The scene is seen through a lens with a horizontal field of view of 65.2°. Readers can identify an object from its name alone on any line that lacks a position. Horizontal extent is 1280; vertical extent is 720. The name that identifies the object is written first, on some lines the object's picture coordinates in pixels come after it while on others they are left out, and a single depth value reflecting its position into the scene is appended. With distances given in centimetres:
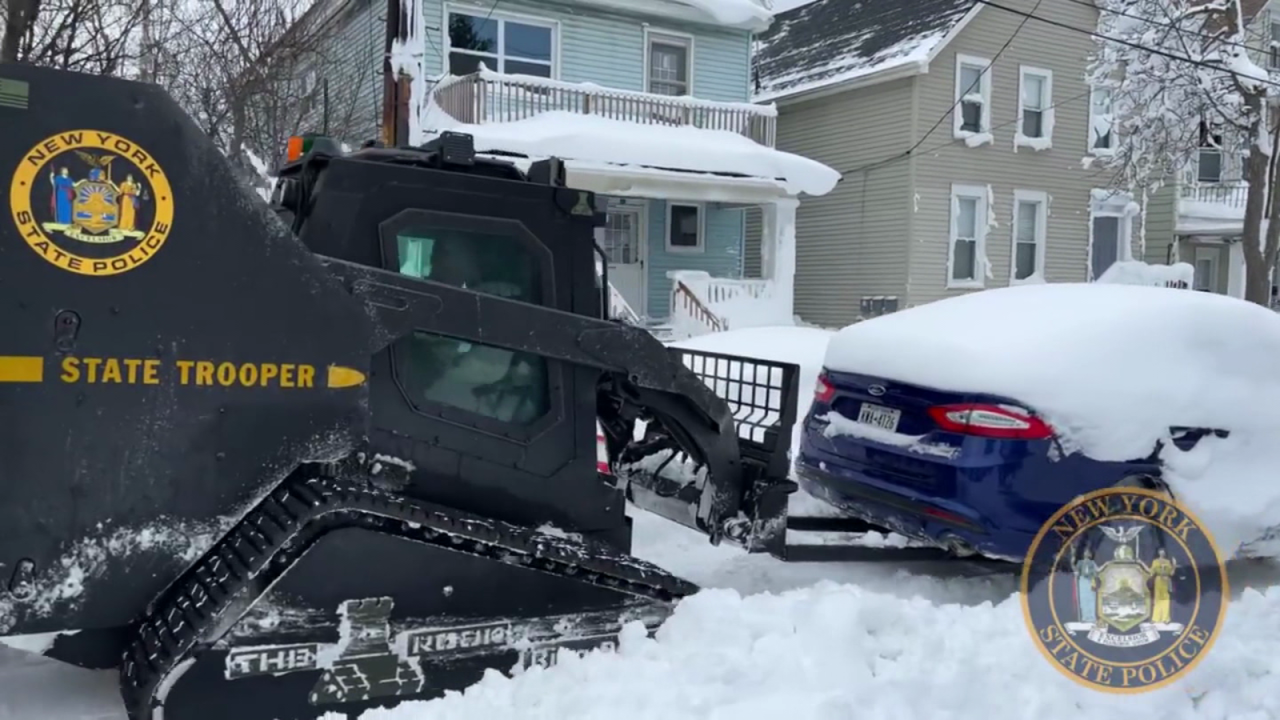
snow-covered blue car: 457
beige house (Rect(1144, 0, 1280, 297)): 2505
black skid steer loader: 293
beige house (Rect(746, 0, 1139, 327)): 2089
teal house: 1557
